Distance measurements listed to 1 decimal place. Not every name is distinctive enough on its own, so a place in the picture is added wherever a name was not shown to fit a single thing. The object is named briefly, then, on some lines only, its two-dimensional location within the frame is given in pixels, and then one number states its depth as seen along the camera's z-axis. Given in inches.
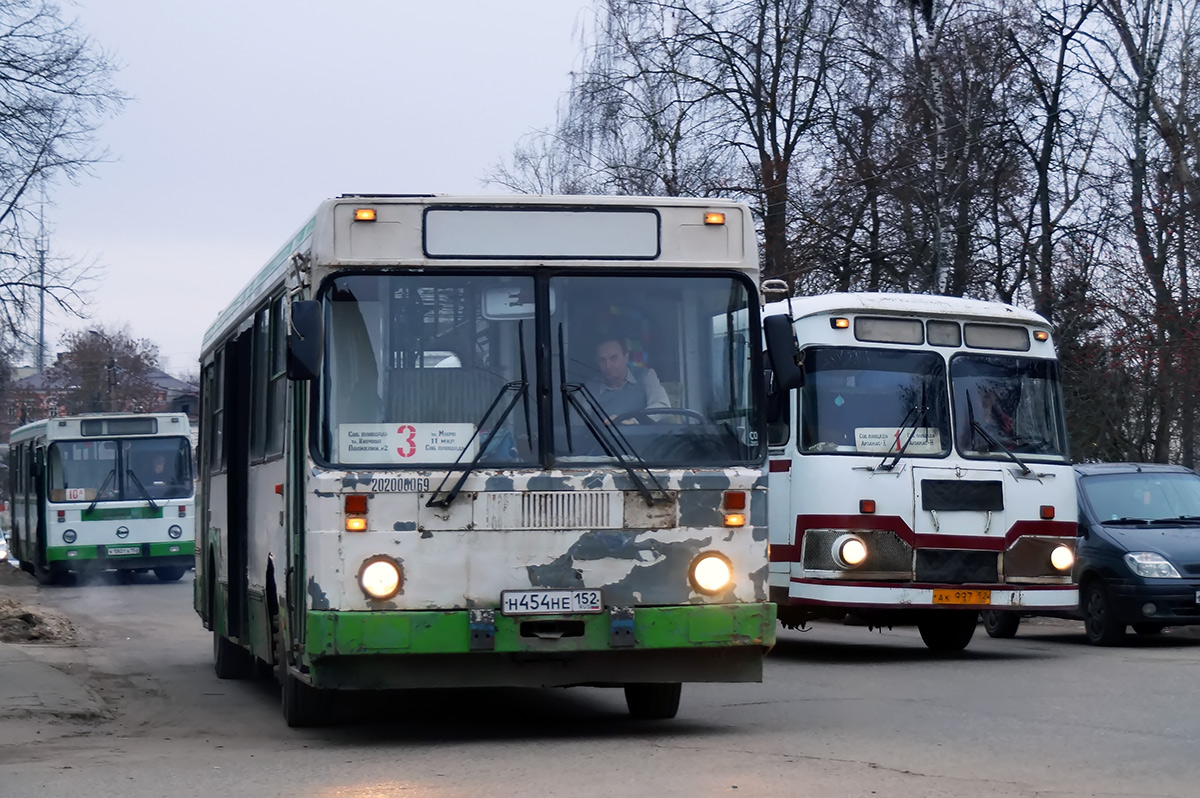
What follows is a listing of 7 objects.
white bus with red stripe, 594.2
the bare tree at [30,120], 961.5
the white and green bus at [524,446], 374.9
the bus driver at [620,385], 384.5
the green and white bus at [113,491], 1318.9
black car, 658.8
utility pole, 1096.0
